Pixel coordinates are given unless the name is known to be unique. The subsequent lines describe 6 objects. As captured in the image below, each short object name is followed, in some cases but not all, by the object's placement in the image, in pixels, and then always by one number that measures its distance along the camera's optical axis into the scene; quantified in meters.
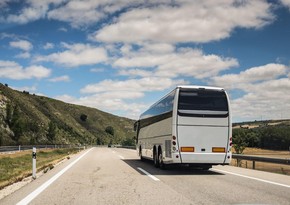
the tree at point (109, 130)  132.36
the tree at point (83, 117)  129.98
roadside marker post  9.80
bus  10.86
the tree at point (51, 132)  72.13
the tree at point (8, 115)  58.82
